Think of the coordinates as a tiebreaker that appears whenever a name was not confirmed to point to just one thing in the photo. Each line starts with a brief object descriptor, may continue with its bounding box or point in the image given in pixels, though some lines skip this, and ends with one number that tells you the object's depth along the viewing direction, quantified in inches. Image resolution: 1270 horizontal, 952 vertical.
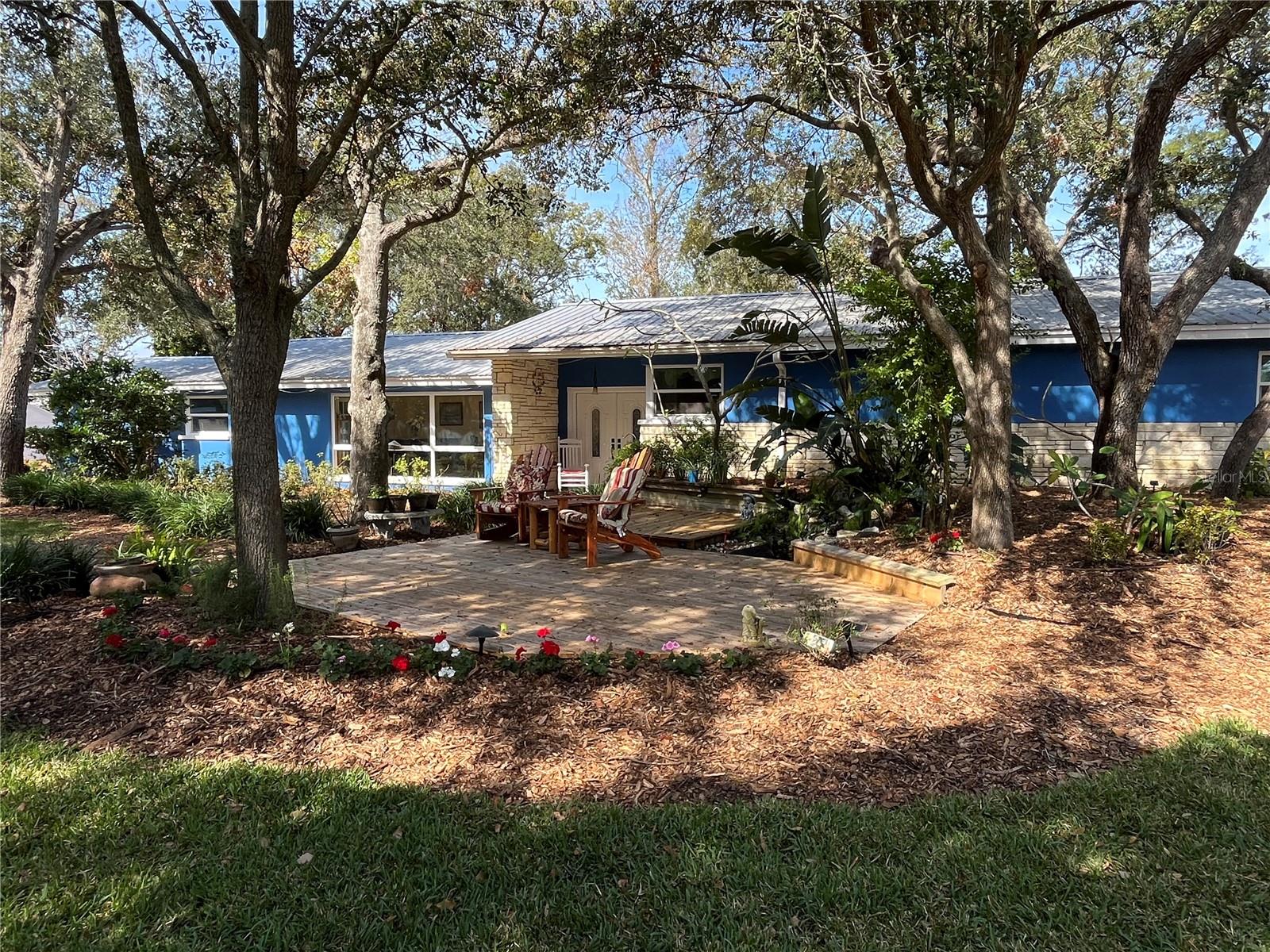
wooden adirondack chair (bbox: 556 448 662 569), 320.5
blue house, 453.4
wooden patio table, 341.7
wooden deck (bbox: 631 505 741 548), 373.1
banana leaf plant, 326.3
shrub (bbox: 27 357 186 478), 548.7
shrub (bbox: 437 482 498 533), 435.2
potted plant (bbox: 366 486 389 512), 407.2
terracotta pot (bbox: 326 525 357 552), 363.9
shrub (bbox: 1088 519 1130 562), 247.3
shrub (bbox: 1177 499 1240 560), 245.0
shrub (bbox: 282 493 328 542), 376.5
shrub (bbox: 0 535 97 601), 228.2
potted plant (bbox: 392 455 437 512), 627.5
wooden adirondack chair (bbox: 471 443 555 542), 374.0
